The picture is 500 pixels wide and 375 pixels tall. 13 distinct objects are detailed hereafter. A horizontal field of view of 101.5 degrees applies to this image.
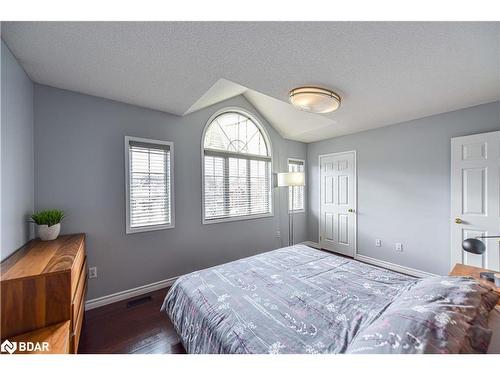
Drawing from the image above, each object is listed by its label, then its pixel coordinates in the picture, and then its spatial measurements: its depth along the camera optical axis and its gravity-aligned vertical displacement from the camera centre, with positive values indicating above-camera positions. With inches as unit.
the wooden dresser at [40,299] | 42.7 -24.6
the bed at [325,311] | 32.5 -29.7
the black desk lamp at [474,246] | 51.8 -15.3
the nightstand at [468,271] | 54.5 -26.0
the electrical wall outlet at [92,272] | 87.7 -36.9
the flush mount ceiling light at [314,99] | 84.8 +37.7
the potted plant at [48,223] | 71.1 -12.7
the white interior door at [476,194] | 91.9 -3.6
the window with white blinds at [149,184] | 98.0 +1.5
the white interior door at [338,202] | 148.3 -11.9
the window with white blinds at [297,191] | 167.3 -3.6
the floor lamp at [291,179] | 138.1 +5.4
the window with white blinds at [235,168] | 125.3 +12.5
